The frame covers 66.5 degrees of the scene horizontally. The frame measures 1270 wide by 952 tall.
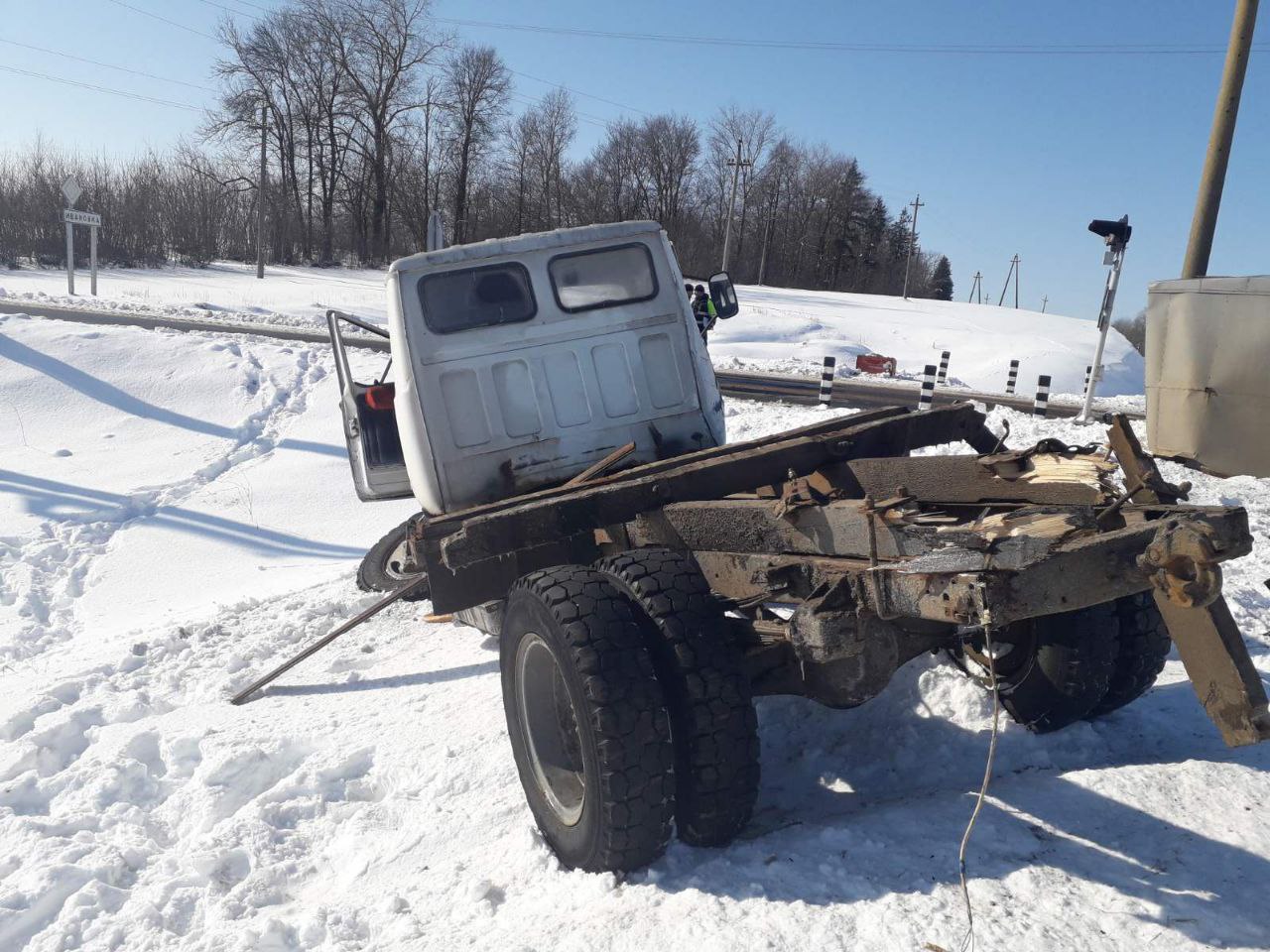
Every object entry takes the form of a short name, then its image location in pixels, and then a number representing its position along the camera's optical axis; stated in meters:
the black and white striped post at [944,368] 22.36
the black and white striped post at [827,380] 15.91
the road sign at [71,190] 21.86
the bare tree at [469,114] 55.59
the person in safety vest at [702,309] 7.86
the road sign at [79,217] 22.25
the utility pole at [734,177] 48.45
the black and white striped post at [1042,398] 15.94
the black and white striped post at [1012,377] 21.42
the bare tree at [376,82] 53.22
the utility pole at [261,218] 38.94
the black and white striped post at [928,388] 15.47
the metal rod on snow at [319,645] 5.14
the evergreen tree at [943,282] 91.00
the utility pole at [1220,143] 12.21
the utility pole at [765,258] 70.77
